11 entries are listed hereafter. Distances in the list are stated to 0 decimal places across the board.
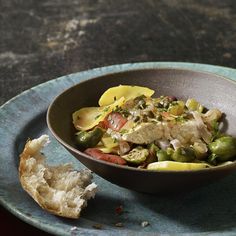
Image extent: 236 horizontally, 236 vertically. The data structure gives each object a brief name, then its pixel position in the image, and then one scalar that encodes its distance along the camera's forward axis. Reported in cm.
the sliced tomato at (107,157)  62
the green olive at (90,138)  66
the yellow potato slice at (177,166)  59
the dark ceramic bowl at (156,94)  58
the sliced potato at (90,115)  69
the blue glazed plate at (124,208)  57
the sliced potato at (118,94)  73
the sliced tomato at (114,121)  67
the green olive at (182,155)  61
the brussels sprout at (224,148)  63
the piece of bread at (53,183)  58
